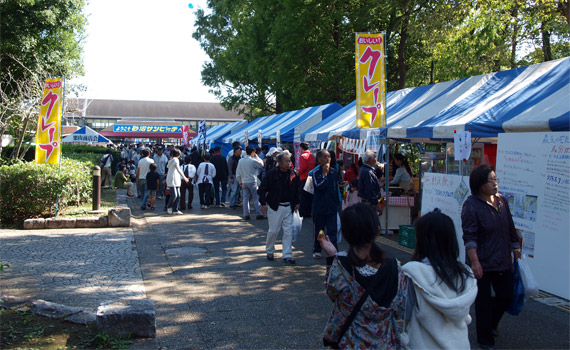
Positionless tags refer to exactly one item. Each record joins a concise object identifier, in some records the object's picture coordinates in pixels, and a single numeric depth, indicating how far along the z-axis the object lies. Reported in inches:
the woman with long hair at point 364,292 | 107.0
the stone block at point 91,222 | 451.1
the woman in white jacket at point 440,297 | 112.9
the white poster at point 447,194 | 265.6
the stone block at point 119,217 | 462.6
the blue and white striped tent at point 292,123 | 671.1
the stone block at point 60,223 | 443.2
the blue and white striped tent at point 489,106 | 275.3
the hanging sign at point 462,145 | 266.5
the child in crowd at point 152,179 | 595.2
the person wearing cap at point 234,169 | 615.7
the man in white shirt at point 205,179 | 588.1
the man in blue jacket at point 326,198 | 304.5
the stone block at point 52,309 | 213.0
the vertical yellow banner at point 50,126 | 443.8
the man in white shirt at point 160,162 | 667.4
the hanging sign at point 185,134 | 1284.8
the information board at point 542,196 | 229.1
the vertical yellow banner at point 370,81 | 406.3
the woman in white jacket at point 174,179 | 552.7
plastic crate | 359.3
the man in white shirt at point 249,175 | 525.0
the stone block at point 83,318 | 205.6
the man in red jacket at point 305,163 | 450.1
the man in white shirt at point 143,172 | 601.6
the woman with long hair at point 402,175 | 474.8
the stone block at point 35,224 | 439.8
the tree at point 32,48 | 693.9
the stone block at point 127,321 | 190.4
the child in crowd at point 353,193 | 397.6
